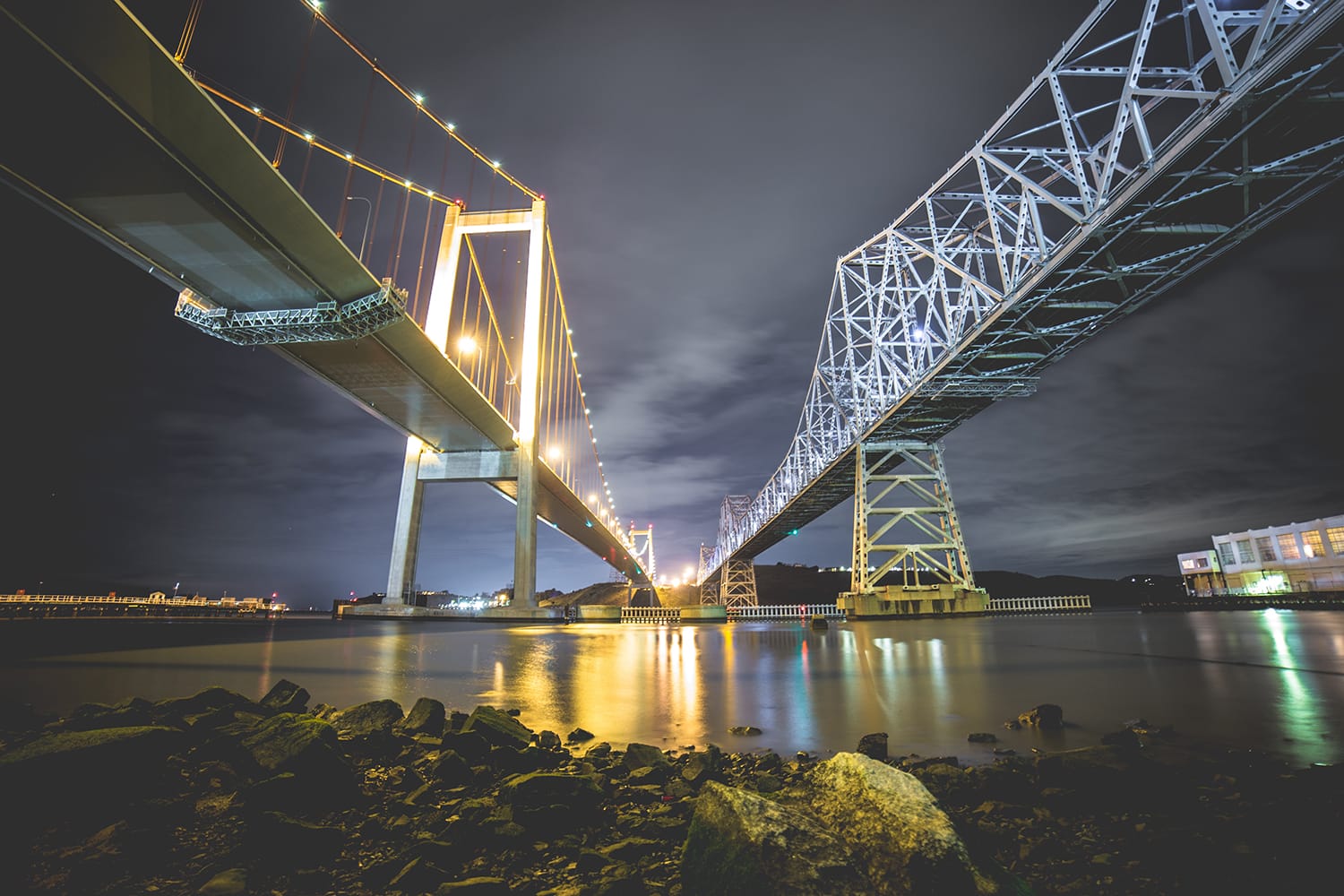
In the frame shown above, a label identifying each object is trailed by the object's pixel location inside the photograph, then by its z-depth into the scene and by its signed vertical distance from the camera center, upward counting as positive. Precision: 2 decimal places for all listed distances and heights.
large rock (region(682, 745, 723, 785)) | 2.73 -0.82
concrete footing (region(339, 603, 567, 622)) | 28.03 -0.66
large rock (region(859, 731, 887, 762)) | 3.13 -0.81
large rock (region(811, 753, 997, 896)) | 1.47 -0.67
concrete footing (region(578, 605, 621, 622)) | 38.16 -0.95
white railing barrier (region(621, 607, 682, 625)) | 36.69 -1.06
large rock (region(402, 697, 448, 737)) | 3.57 -0.75
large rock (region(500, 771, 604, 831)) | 2.09 -0.77
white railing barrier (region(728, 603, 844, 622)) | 38.75 -0.94
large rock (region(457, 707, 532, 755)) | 3.10 -0.72
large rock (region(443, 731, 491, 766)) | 2.97 -0.76
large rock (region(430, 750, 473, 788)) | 2.72 -0.81
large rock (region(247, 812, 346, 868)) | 1.82 -0.78
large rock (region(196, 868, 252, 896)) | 1.60 -0.81
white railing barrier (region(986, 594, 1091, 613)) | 33.62 -0.34
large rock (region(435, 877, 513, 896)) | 1.60 -0.81
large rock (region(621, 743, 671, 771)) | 2.92 -0.81
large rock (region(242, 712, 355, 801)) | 2.36 -0.68
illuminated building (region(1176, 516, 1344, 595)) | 40.34 +2.90
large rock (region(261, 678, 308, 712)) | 4.29 -0.75
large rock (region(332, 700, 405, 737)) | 3.45 -0.75
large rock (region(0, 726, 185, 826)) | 2.06 -0.66
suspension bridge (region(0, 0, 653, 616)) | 10.43 +9.85
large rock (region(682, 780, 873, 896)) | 1.47 -0.70
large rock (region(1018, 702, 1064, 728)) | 3.72 -0.78
